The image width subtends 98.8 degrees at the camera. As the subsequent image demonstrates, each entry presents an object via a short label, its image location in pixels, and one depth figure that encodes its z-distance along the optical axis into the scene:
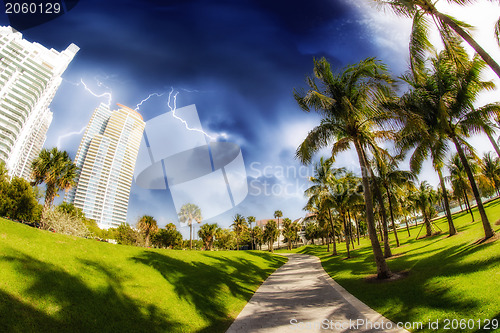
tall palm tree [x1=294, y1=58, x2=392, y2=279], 11.55
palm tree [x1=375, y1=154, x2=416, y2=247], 23.95
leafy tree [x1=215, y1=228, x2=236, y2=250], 78.06
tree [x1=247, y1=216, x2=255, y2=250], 81.69
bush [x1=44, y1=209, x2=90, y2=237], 29.67
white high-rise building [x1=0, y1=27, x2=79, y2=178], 91.88
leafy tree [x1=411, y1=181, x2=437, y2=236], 28.54
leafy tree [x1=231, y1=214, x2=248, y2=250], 76.94
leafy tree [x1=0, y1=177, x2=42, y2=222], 33.69
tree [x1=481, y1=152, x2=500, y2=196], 42.32
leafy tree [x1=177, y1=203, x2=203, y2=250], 60.47
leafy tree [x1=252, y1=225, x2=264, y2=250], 92.84
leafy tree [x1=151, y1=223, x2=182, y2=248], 65.88
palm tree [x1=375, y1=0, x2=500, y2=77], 7.74
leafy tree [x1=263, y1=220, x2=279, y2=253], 75.21
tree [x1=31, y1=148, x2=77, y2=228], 25.80
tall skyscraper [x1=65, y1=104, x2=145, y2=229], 174.62
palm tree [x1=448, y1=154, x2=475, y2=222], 30.69
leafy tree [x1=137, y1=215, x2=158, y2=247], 53.84
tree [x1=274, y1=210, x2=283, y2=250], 91.44
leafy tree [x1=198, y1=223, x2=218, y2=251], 59.97
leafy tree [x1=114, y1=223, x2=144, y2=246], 54.39
